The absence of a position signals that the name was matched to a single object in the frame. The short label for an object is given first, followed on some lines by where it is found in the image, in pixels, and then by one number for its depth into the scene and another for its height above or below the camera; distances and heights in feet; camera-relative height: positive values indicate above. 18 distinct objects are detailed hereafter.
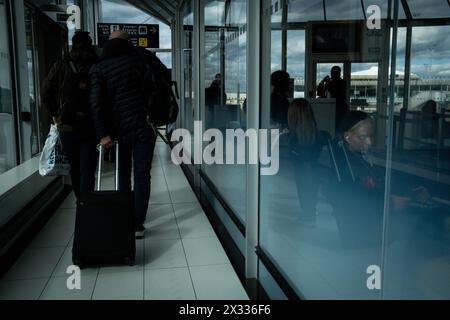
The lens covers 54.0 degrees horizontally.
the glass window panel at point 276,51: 8.54 +0.92
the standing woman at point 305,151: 9.26 -1.18
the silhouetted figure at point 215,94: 15.72 +0.20
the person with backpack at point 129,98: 11.06 +0.05
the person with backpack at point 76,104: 11.34 -0.09
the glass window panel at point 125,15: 41.55 +8.24
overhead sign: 40.60 +6.04
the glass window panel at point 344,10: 7.37 +1.53
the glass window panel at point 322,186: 6.37 -1.69
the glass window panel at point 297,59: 8.11 +0.73
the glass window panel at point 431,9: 7.96 +1.67
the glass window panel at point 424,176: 6.34 -1.36
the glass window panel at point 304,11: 7.80 +1.55
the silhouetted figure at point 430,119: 7.64 -0.38
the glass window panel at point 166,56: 42.83 +4.24
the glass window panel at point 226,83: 11.60 +0.54
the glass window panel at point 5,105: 13.79 -0.13
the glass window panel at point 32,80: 16.94 +0.84
